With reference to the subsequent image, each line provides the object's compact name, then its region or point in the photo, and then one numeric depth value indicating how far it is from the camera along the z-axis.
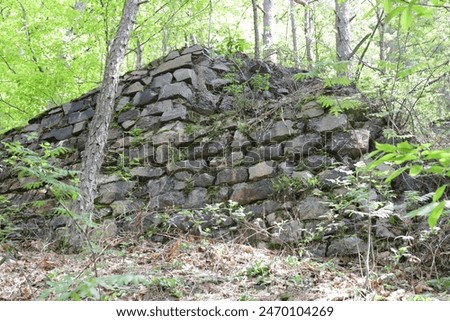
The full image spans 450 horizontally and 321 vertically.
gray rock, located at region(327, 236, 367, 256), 3.71
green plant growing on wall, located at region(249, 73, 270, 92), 5.68
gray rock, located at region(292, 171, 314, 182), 4.30
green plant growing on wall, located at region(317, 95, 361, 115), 4.20
